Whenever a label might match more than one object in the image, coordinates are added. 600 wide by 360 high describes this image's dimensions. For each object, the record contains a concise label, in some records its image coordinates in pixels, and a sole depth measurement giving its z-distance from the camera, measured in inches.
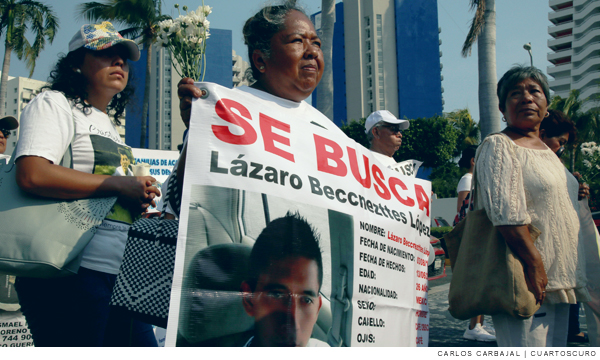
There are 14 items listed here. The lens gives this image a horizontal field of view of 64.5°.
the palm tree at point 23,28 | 684.1
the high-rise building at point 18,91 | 3956.2
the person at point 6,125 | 165.4
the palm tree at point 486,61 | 402.0
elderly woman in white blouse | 90.1
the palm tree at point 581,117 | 940.0
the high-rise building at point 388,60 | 2524.6
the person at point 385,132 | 149.0
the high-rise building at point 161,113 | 2815.0
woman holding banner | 78.5
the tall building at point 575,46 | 3221.0
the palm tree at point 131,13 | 725.3
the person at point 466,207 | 172.2
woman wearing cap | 68.8
